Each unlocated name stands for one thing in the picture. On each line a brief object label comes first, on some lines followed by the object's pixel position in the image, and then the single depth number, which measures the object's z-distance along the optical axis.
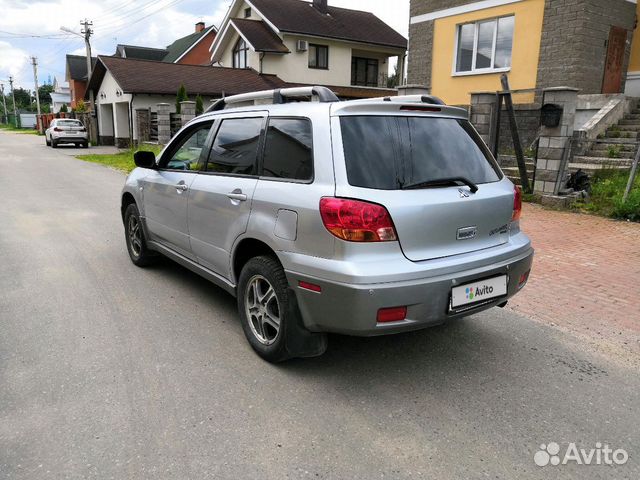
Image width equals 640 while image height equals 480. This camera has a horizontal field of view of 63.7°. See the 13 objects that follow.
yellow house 14.54
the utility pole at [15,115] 76.12
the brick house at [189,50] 43.25
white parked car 29.59
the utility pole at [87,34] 37.91
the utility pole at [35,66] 67.94
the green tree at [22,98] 114.56
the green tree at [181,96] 22.79
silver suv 3.00
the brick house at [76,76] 57.03
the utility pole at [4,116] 89.11
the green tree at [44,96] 105.69
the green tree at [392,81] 47.76
